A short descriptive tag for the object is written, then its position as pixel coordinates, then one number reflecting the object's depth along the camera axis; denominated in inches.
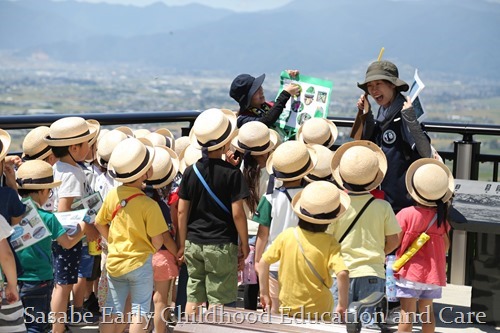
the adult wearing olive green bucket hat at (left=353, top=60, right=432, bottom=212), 369.9
